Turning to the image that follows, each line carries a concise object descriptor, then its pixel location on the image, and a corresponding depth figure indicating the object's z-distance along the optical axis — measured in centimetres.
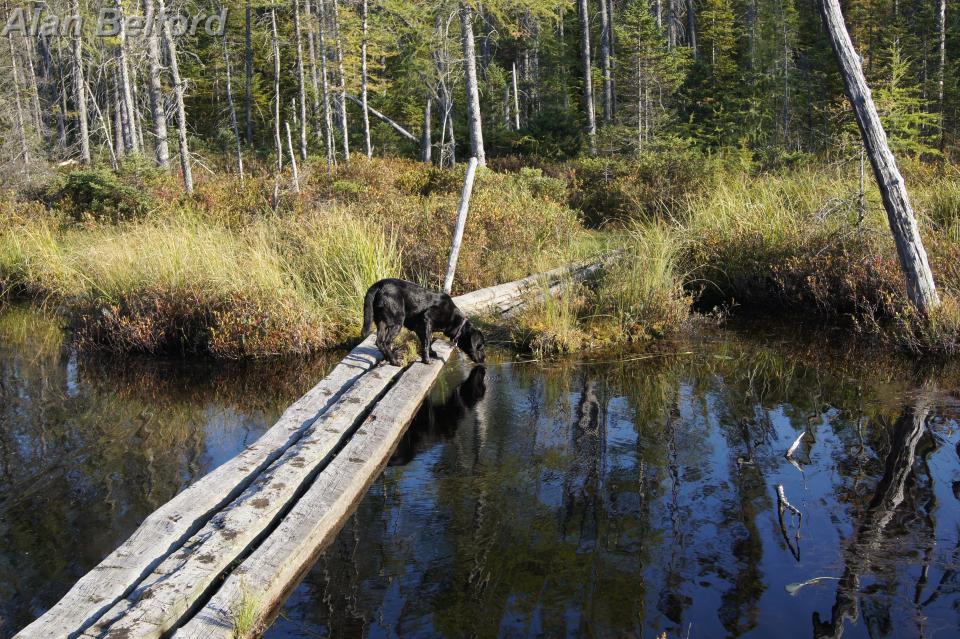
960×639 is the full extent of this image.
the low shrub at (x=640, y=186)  1831
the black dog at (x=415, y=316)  797
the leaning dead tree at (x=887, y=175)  913
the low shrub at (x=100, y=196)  1881
